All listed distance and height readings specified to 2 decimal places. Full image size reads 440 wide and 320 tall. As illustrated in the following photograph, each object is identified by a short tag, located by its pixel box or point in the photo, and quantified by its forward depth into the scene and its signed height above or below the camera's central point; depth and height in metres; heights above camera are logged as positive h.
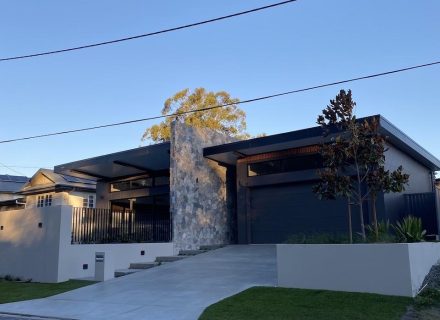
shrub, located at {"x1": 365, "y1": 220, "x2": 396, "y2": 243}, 10.98 +0.00
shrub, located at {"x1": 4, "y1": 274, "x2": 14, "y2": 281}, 17.40 -1.29
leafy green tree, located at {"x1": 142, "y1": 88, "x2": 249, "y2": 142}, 37.44 +10.24
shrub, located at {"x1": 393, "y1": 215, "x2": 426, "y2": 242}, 11.32 +0.09
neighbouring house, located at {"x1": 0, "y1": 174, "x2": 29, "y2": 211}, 30.60 +4.39
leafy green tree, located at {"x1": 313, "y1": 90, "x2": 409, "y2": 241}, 11.45 +2.02
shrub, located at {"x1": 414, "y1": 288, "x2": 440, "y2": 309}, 9.18 -1.28
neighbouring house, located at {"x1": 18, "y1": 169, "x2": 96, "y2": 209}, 28.20 +3.21
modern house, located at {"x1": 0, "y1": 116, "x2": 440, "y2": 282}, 16.62 +1.36
